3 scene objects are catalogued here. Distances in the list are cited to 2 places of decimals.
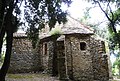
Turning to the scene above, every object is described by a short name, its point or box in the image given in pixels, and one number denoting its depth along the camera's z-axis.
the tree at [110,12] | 11.45
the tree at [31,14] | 9.15
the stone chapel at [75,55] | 13.26
